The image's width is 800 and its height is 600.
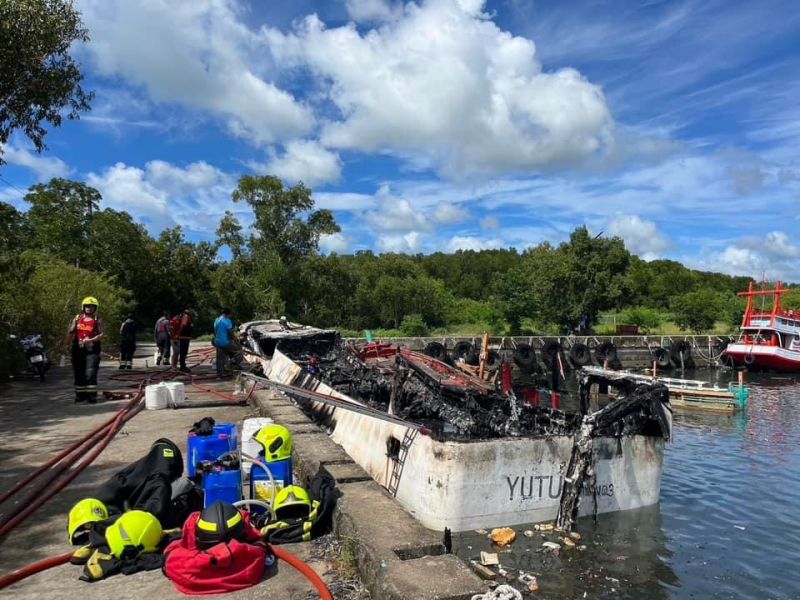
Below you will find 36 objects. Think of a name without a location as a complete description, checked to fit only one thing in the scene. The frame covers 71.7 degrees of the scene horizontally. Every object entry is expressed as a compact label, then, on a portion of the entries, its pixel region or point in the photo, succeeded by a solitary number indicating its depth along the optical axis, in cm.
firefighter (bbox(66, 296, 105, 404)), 913
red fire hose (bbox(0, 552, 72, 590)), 341
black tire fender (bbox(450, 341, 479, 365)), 2788
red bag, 333
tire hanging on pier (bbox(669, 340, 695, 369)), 3512
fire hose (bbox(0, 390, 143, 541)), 437
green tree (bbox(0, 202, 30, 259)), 1310
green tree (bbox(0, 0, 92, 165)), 971
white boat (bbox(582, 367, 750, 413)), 1839
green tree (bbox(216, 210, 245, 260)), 3753
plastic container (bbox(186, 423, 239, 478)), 502
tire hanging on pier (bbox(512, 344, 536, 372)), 2903
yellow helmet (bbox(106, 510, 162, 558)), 362
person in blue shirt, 1240
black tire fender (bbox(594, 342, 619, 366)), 3150
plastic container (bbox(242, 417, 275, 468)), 512
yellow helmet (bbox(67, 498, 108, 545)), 395
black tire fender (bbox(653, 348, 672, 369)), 3391
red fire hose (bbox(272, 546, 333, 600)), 328
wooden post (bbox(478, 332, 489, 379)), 1753
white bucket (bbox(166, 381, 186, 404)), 913
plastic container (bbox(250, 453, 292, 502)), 458
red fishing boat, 3134
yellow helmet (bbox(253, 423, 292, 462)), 466
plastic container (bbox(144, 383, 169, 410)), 890
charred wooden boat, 636
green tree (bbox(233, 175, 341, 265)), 3662
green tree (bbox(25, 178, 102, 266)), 3244
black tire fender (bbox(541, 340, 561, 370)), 3043
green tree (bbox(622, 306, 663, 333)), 4831
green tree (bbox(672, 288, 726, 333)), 4594
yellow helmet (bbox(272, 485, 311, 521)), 430
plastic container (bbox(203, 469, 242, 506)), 434
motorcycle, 1189
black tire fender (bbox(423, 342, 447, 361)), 2816
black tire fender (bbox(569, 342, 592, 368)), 3127
